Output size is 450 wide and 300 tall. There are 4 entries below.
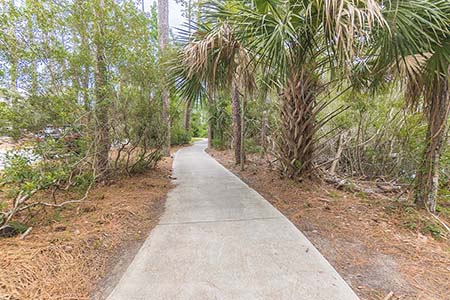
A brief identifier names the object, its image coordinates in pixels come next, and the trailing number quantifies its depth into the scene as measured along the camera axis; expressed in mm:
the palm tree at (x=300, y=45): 2289
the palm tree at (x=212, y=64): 3662
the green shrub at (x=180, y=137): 15703
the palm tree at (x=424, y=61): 2465
